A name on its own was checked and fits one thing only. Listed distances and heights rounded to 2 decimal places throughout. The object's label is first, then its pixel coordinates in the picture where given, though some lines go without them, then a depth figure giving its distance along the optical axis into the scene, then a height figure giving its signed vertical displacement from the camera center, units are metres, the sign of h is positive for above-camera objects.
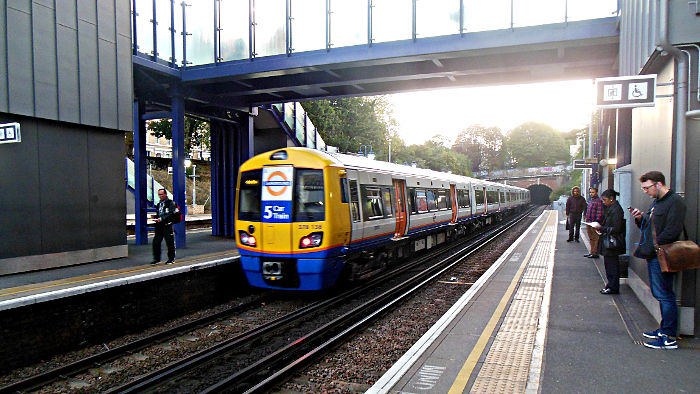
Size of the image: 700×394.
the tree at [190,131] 37.41 +4.68
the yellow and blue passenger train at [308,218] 7.69 -0.60
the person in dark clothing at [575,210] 14.88 -0.88
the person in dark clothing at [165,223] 9.38 -0.79
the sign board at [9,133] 5.98 +0.68
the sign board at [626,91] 5.44 +1.13
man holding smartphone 4.70 -0.60
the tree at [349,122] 35.44 +5.16
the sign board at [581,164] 16.62 +0.72
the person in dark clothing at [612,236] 6.80 -0.77
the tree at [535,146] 98.44 +8.32
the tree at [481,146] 107.00 +9.22
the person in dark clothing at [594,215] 9.48 -0.64
